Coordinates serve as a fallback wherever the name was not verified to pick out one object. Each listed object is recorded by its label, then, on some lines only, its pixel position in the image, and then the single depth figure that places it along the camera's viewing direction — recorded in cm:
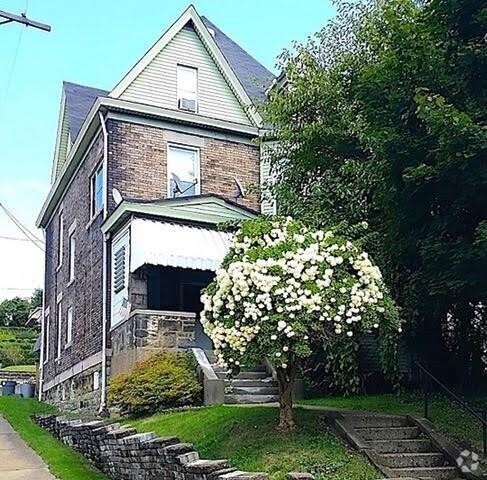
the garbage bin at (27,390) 3103
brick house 1758
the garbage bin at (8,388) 3110
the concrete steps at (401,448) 984
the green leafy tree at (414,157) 1072
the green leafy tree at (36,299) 4928
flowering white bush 999
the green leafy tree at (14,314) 4906
